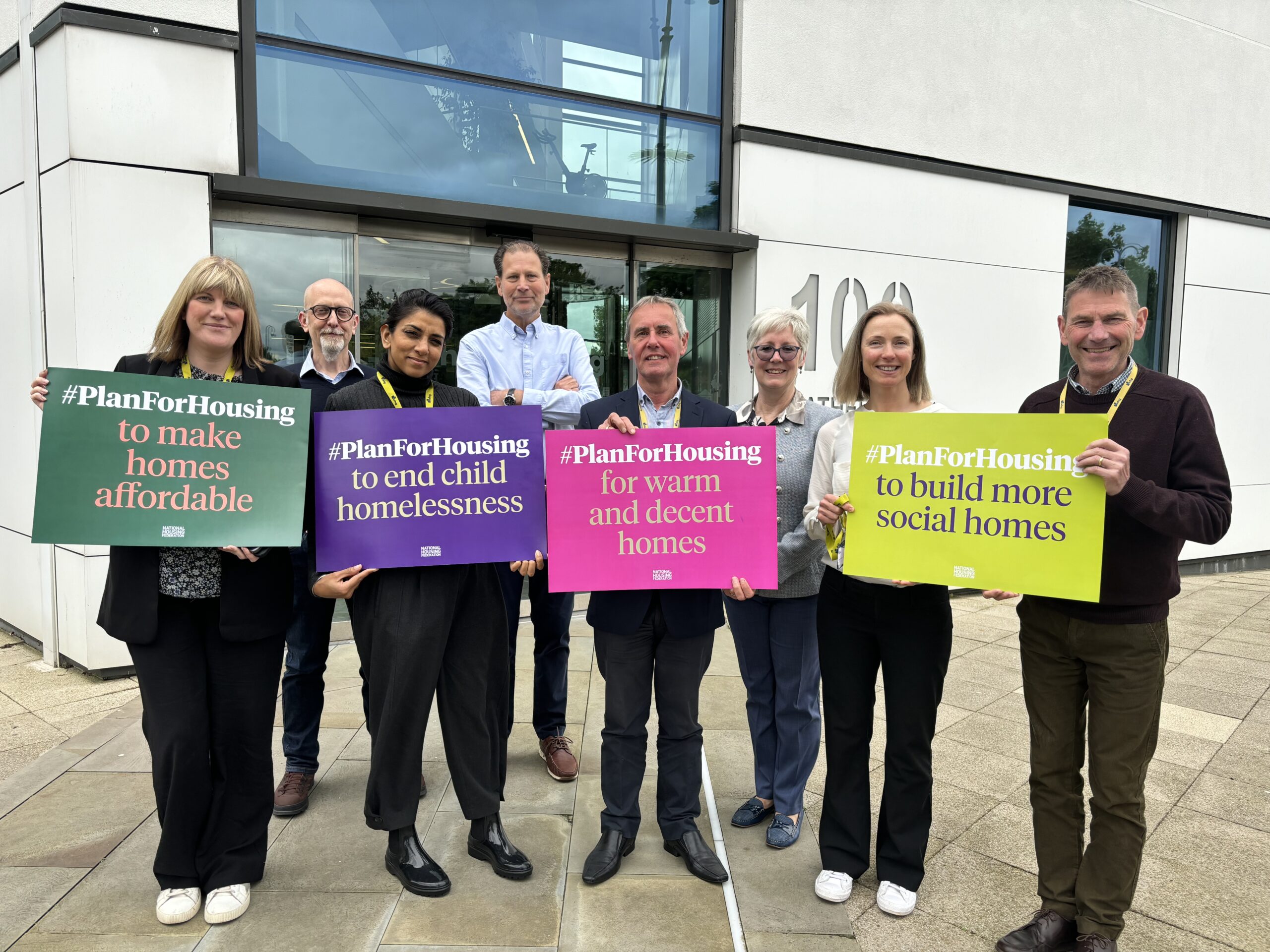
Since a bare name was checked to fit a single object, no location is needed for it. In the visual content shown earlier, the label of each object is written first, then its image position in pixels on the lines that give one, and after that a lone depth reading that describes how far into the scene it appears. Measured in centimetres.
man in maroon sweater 232
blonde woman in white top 271
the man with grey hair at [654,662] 291
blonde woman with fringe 255
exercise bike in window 659
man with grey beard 354
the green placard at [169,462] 249
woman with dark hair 274
